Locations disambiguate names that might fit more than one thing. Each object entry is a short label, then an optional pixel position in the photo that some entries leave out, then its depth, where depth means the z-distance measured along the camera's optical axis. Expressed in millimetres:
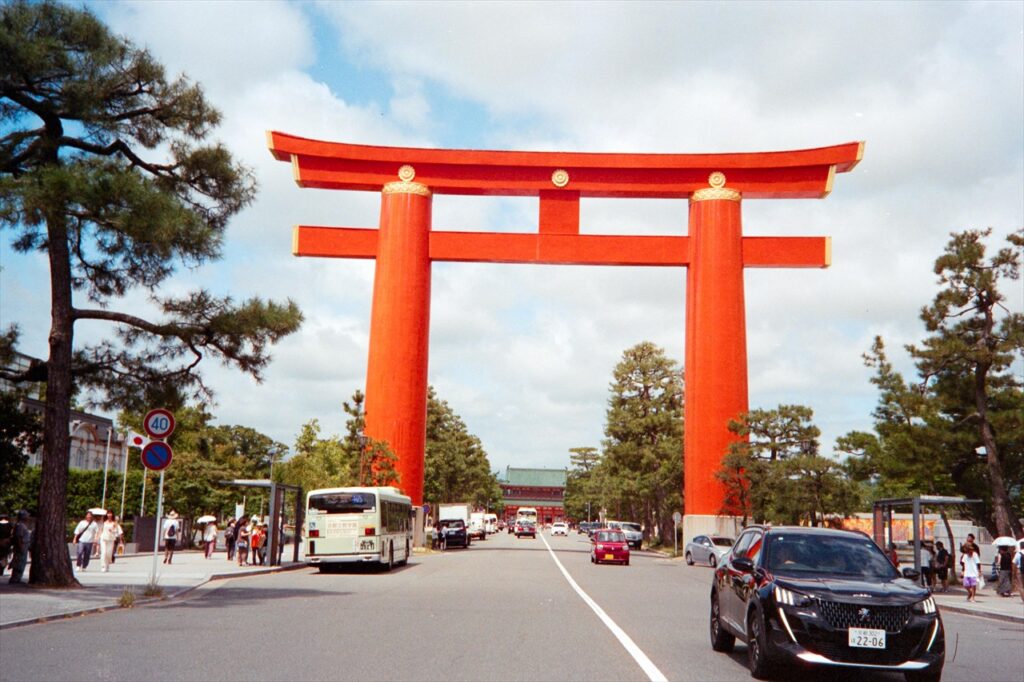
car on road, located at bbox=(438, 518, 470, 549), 55844
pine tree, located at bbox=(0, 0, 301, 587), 18000
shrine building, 185375
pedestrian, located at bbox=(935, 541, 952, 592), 28234
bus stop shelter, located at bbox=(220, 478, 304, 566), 30453
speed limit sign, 17781
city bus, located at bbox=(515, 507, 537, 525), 137050
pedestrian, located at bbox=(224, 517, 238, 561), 34922
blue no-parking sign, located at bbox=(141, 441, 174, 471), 17469
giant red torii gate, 42312
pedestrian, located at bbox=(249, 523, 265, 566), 31953
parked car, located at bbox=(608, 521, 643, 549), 66688
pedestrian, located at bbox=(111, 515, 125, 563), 32334
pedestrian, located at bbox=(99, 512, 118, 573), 26203
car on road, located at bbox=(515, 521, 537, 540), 89350
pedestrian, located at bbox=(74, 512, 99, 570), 25844
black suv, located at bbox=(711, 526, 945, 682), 8758
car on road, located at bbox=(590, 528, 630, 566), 39156
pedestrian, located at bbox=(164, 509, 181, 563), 30667
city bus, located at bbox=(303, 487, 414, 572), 28969
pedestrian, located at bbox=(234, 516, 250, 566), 31328
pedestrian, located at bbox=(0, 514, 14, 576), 21188
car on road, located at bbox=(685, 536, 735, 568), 39066
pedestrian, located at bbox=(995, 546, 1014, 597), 26781
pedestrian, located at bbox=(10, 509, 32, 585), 19812
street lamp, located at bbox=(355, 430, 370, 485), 41688
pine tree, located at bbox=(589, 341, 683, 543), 61531
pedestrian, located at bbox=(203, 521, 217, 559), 35969
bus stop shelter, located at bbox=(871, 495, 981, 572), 23984
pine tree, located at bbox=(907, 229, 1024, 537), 29859
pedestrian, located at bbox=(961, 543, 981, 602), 24720
